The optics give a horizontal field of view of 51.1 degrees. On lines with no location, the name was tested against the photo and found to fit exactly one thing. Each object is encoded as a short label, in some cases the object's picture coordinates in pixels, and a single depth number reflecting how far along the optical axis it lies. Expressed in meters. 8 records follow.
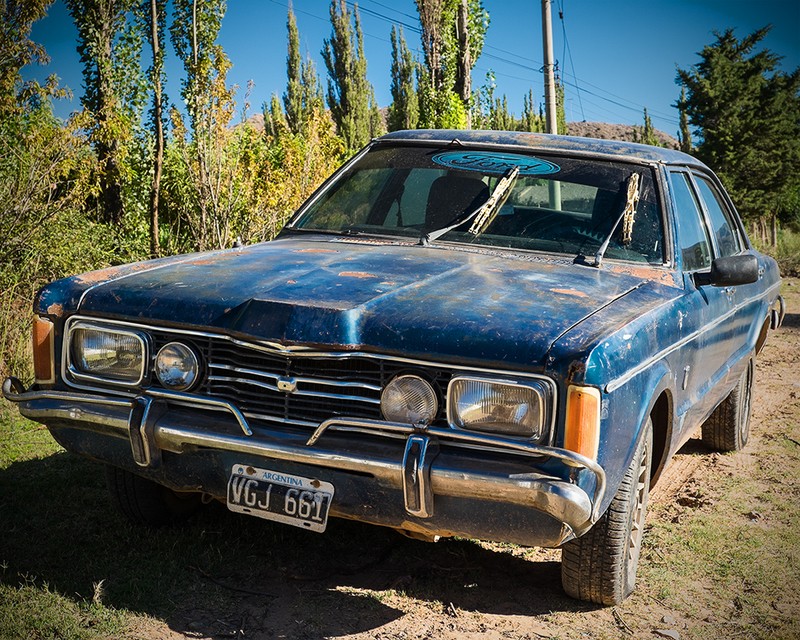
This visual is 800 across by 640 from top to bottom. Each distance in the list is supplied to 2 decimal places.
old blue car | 2.56
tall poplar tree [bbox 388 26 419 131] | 42.00
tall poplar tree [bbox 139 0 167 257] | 11.19
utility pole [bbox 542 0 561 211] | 15.14
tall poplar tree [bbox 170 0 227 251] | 10.15
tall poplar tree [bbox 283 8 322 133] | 41.99
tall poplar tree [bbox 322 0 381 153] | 39.00
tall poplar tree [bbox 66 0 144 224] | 12.58
